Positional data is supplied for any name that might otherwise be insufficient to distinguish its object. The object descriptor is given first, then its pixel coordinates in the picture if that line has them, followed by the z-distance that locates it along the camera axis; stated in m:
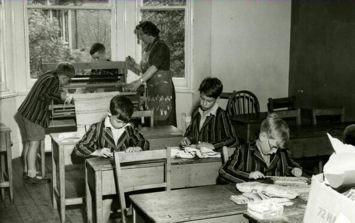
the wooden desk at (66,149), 3.94
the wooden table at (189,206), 2.22
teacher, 5.54
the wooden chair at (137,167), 2.91
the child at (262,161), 2.84
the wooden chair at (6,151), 4.40
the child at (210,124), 3.78
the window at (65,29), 6.36
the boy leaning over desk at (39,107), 5.03
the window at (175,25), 6.67
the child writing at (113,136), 3.53
